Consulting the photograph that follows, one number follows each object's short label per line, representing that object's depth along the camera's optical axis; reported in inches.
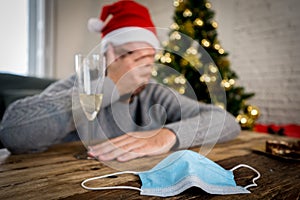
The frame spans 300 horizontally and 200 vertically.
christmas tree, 69.2
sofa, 63.0
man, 29.4
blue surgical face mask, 18.2
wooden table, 17.6
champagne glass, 25.8
